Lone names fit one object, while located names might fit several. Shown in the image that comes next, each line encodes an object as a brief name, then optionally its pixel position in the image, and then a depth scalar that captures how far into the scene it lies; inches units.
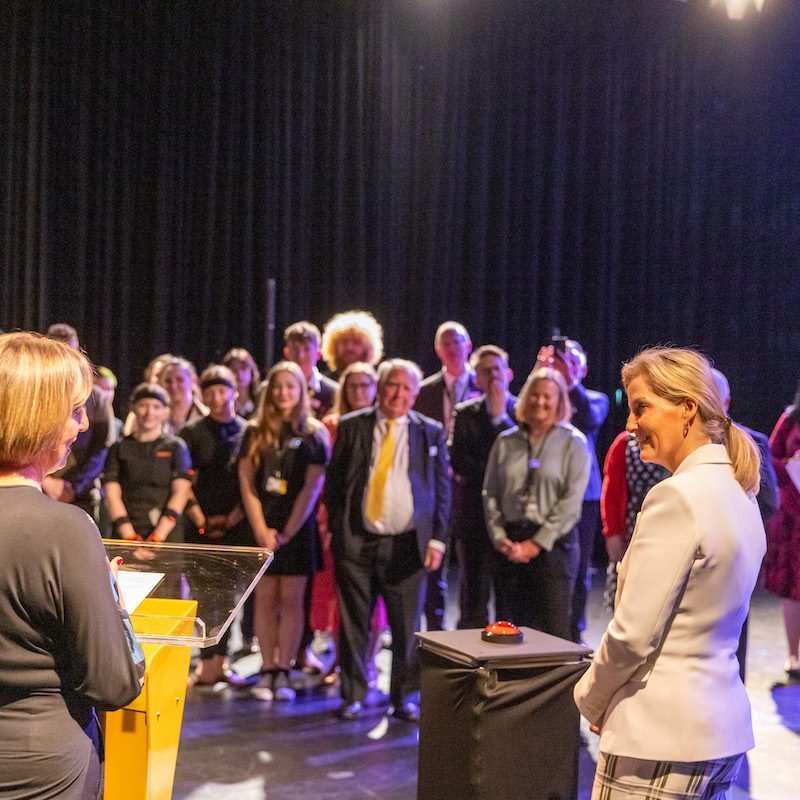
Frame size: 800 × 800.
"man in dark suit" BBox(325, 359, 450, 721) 182.4
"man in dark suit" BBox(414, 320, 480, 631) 230.8
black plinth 114.9
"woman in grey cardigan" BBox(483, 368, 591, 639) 175.6
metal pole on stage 322.7
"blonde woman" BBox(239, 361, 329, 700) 191.3
